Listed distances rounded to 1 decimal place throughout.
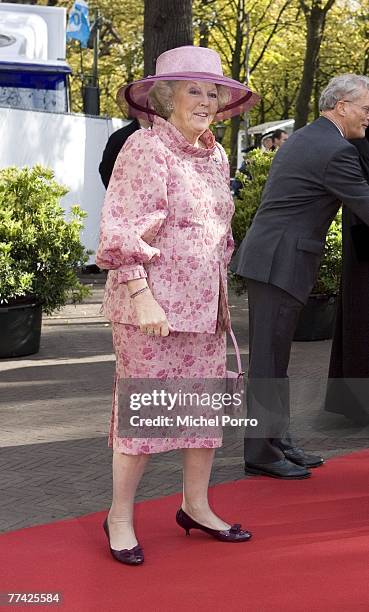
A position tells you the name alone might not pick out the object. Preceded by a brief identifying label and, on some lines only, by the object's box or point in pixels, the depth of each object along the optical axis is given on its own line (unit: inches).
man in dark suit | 212.5
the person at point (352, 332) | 251.1
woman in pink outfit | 160.9
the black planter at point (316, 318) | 400.2
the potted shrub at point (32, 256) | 352.8
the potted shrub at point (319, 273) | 395.9
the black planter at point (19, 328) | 356.8
